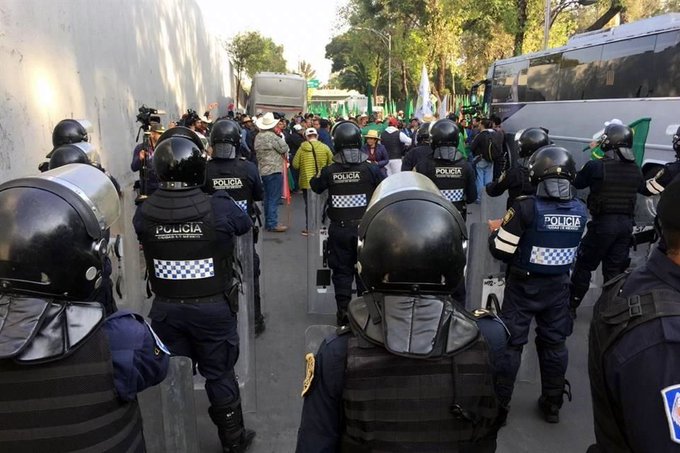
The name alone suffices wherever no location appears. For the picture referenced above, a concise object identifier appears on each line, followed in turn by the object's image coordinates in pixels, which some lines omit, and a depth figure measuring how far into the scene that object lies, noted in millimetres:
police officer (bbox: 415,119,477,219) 5438
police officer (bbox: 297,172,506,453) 1453
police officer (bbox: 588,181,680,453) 1310
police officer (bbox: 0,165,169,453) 1504
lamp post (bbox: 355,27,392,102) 39856
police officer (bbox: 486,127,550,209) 5293
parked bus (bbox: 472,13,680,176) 9422
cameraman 6254
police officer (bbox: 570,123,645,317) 4996
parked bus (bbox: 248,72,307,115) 22750
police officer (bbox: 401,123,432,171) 6941
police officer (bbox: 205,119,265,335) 4863
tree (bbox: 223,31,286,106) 47750
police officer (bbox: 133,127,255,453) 2920
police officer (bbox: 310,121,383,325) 4918
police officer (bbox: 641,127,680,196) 5300
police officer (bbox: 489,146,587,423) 3439
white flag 13523
